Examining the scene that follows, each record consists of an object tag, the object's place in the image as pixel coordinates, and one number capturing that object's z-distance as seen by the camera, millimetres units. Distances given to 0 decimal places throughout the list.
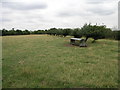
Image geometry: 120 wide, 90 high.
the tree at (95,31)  10955
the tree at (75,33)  16182
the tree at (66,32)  21939
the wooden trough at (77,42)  9055
